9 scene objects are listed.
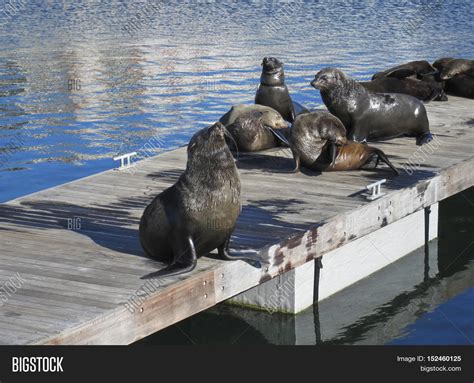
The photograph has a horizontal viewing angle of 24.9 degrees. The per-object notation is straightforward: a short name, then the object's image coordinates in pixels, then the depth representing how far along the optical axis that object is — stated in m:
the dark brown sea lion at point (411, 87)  15.12
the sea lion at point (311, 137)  10.98
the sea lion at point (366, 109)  12.18
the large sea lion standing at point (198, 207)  7.74
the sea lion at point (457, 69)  15.91
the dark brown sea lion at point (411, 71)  15.48
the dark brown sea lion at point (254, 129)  11.88
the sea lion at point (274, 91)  13.16
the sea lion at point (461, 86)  15.75
